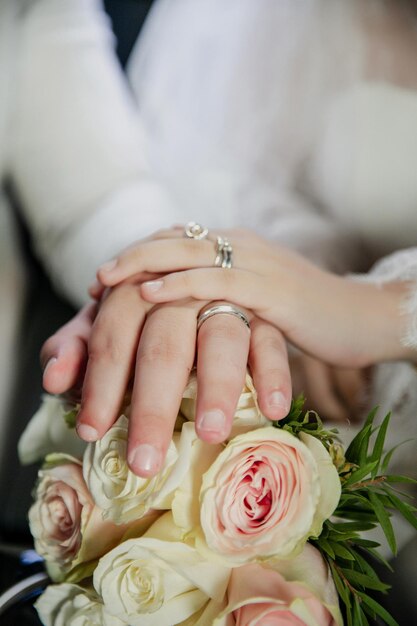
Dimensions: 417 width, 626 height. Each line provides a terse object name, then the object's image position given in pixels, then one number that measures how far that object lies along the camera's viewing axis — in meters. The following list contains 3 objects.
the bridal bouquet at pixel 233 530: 0.39
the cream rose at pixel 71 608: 0.42
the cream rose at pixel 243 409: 0.44
